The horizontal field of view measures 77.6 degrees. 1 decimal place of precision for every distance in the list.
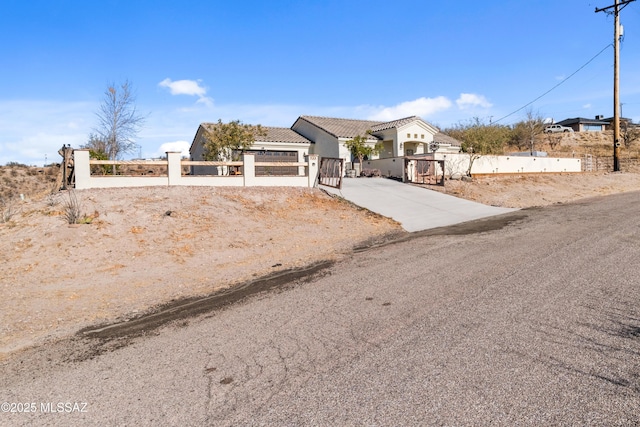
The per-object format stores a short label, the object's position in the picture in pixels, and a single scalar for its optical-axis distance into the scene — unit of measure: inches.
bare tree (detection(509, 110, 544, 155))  2261.3
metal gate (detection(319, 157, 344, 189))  794.2
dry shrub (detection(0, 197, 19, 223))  488.8
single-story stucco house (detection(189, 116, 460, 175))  1171.9
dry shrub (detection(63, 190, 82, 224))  466.9
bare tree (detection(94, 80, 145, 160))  1114.1
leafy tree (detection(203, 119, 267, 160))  944.9
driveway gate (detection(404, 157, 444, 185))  978.7
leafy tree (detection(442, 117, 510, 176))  1106.1
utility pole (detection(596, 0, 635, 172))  1175.6
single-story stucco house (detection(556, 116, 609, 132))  2822.3
